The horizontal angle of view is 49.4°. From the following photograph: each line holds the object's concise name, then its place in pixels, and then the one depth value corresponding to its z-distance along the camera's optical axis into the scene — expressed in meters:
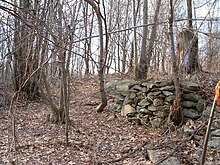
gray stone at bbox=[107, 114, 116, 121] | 5.40
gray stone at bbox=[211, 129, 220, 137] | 3.62
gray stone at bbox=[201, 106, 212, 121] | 4.40
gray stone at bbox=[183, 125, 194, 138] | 3.76
